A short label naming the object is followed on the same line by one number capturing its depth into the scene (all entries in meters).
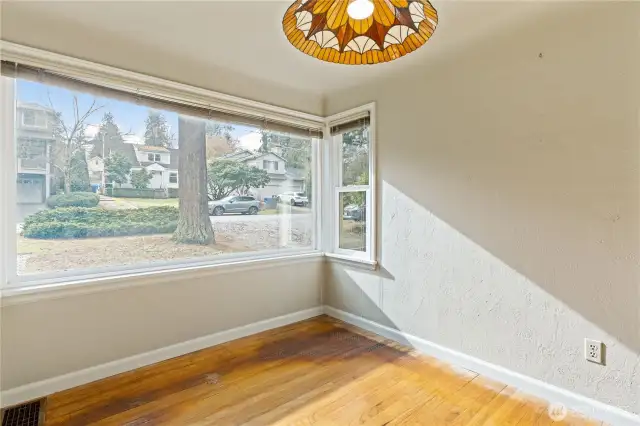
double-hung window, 3.04
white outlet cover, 1.82
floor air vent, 1.78
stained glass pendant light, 1.25
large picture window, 2.11
